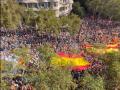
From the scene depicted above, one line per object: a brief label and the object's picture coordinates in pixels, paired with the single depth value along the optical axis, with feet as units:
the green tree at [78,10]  273.95
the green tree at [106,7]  271.49
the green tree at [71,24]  228.02
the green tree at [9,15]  194.18
